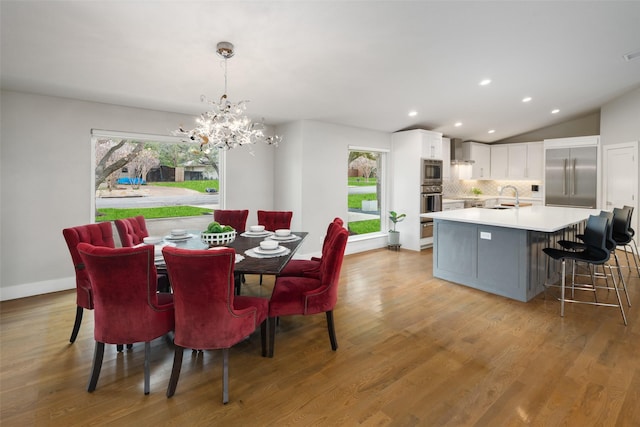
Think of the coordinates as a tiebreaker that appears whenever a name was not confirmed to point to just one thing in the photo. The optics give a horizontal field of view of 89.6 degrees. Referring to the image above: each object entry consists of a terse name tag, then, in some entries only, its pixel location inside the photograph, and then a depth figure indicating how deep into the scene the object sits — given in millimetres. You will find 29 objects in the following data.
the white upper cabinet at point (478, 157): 8141
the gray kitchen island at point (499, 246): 3607
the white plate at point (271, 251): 2604
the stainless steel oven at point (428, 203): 6543
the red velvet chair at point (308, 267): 3068
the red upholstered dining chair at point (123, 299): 1905
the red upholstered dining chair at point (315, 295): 2496
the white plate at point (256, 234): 3503
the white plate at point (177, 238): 2995
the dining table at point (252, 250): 2268
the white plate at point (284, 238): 3246
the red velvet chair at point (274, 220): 4344
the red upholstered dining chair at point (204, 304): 1868
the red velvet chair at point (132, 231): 3135
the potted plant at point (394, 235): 6578
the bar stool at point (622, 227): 3942
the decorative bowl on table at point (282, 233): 3340
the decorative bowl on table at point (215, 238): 2883
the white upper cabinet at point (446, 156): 7543
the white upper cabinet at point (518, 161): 7840
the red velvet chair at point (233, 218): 4367
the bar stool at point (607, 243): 3311
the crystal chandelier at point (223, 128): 2912
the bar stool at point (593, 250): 3090
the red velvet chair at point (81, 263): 2559
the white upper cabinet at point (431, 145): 6484
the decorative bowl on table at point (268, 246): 2691
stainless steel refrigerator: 6645
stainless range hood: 7785
